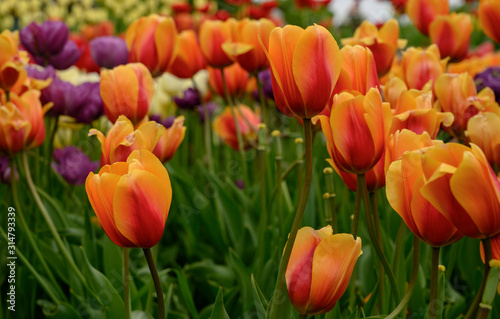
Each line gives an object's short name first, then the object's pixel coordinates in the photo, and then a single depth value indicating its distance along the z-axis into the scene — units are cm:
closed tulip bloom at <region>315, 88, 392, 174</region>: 86
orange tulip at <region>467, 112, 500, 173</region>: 95
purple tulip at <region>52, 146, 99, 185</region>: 133
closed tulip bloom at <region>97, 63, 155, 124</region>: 103
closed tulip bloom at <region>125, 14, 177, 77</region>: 120
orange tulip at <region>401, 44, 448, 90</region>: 109
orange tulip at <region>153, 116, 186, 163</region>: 104
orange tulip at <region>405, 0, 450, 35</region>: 141
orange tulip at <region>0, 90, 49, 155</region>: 107
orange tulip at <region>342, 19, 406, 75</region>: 113
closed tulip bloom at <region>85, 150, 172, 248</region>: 84
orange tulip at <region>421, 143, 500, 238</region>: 79
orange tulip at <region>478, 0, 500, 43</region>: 121
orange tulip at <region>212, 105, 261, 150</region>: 173
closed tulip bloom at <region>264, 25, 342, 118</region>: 85
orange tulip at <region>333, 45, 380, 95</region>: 92
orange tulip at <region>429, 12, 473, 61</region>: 135
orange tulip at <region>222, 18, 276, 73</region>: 127
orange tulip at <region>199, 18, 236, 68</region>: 136
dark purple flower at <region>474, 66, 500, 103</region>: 131
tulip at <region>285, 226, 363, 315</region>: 85
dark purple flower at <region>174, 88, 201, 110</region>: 184
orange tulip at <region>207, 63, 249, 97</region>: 167
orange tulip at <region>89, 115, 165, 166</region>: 90
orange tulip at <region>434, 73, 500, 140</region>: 104
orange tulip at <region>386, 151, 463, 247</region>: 83
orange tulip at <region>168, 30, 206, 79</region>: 146
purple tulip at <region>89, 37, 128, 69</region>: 130
